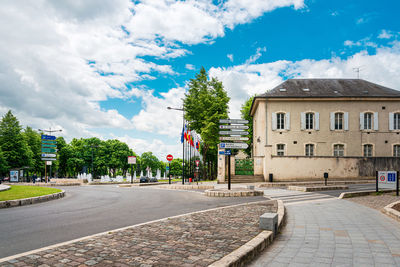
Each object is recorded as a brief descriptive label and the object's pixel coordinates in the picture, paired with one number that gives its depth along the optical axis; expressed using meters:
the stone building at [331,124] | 30.61
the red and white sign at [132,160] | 37.84
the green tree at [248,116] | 47.88
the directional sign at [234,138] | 17.12
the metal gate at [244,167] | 29.03
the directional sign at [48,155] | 32.94
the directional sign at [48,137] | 33.36
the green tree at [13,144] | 54.97
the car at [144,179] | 47.51
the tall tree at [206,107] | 38.62
